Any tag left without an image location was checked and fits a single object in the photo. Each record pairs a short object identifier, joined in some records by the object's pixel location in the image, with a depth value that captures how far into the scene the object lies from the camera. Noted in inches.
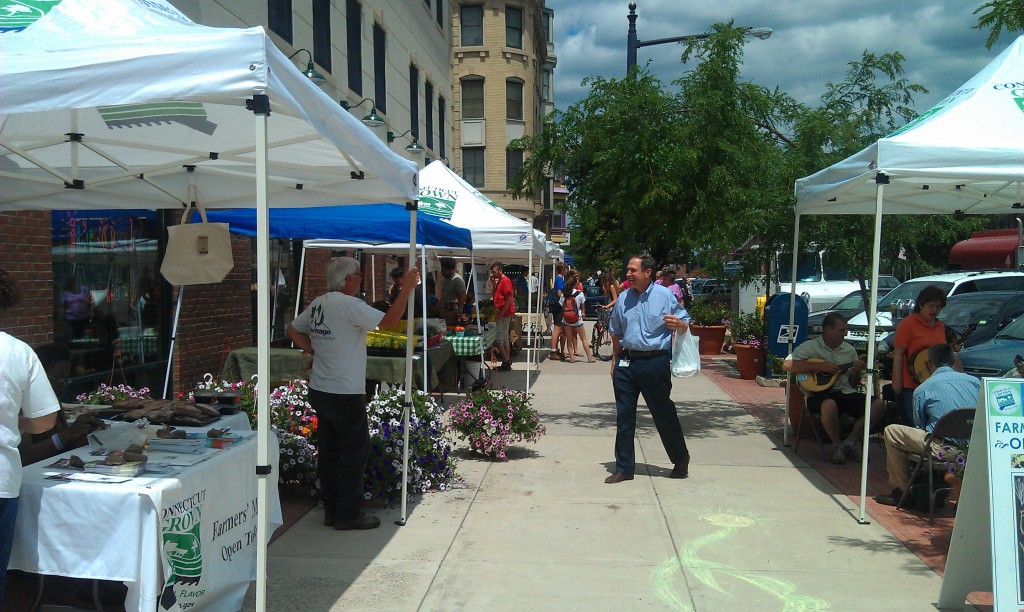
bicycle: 722.2
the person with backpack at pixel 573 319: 675.4
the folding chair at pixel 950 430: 210.1
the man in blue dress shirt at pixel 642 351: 266.7
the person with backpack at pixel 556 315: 701.9
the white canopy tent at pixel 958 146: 213.2
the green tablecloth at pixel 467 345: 452.4
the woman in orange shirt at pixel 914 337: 279.1
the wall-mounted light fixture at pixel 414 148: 652.7
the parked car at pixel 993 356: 342.6
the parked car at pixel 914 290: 521.0
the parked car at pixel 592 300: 1441.9
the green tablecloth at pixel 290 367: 363.6
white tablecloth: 137.3
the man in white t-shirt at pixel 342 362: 207.9
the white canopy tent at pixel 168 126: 130.0
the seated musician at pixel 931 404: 220.8
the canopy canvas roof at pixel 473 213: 431.5
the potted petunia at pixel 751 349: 541.3
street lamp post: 543.8
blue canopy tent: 319.3
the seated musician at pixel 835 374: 295.9
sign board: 151.2
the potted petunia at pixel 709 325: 696.4
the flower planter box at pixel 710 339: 695.1
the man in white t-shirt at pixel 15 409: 127.3
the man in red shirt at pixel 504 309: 565.3
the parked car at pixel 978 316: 413.4
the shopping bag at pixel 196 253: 256.1
